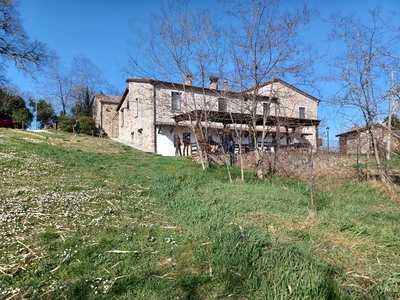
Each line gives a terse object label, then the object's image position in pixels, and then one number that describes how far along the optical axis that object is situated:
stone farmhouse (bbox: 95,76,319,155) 13.84
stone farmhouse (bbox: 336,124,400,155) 10.84
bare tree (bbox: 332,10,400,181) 10.70
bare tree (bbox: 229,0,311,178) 12.20
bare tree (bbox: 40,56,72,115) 45.72
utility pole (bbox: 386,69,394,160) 9.71
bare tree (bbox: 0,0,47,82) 26.07
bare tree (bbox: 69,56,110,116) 42.99
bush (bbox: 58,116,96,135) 33.66
